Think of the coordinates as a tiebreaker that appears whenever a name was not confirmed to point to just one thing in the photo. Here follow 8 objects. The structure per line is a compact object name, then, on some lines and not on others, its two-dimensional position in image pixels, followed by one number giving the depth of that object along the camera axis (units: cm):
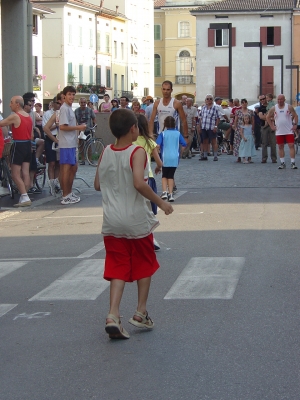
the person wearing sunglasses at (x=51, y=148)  1573
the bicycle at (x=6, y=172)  1536
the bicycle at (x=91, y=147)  2420
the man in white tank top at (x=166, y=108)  1437
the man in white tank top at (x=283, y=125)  2092
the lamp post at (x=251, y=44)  3850
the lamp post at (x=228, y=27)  3178
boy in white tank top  606
